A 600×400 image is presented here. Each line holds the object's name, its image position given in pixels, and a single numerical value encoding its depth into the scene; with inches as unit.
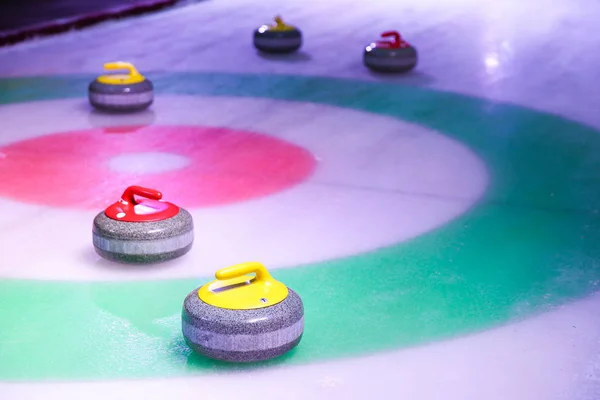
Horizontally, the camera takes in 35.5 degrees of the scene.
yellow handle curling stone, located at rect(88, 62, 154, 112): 271.9
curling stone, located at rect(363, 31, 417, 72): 332.8
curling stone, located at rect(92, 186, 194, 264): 160.2
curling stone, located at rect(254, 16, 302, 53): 368.2
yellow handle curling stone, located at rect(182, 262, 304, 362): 124.6
